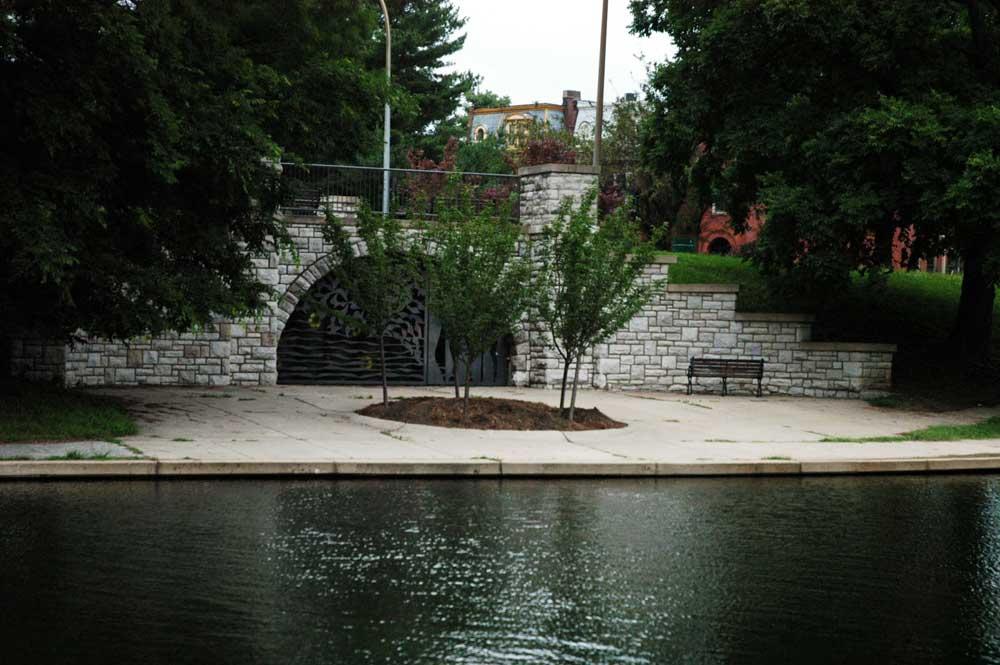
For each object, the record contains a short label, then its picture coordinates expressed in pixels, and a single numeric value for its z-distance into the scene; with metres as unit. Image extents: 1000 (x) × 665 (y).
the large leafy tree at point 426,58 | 65.44
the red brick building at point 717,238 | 63.36
